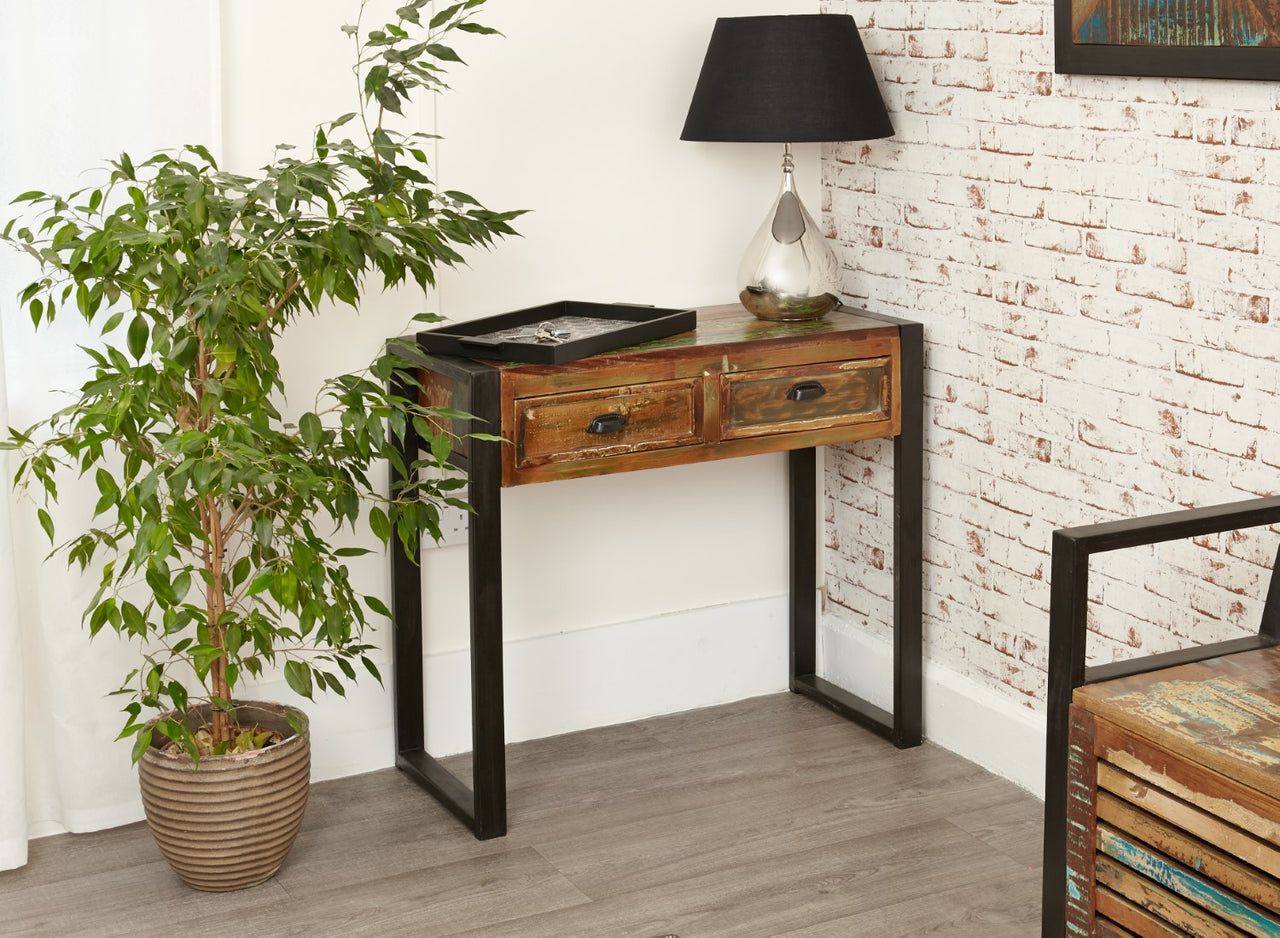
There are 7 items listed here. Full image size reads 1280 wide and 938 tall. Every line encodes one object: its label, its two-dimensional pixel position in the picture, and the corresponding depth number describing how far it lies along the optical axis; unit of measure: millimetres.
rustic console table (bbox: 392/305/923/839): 2623
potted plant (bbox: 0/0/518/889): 2268
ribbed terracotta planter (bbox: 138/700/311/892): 2482
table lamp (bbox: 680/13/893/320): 2818
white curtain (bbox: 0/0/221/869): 2537
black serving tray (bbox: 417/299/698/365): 2607
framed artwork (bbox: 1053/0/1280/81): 2225
